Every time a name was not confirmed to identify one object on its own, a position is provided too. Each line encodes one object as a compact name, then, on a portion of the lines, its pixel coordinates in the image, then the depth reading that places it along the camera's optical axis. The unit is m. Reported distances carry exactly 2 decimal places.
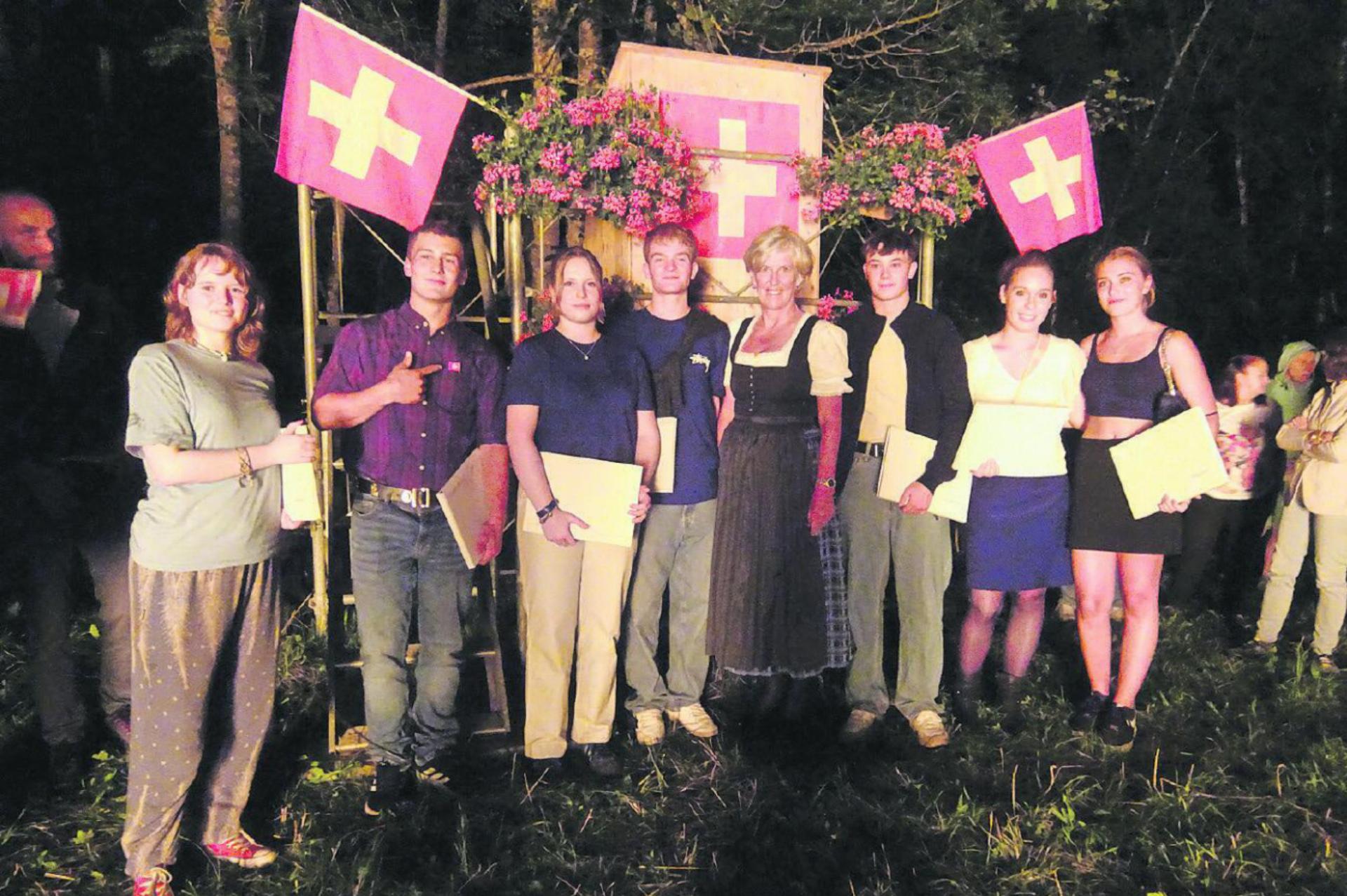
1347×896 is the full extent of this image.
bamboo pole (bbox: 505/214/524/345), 3.79
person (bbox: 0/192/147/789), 3.25
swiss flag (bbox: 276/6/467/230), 3.39
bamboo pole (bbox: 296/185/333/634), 3.61
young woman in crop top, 3.41
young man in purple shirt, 3.03
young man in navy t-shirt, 3.53
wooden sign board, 4.53
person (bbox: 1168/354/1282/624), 5.50
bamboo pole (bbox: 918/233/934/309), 4.64
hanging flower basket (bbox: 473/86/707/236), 3.69
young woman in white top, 3.49
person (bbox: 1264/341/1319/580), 6.13
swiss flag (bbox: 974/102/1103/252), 4.63
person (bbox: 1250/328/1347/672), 4.60
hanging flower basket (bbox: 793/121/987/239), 4.33
